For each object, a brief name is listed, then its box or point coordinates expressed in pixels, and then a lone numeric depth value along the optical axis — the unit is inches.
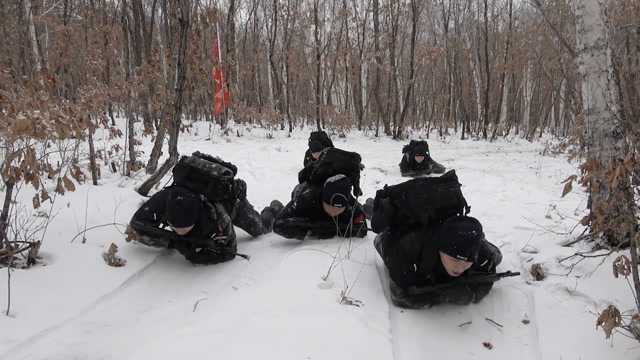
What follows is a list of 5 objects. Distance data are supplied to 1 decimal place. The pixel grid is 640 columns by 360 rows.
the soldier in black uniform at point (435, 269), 102.7
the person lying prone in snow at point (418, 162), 267.1
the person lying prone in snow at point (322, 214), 142.5
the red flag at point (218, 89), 336.8
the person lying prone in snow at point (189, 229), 122.2
